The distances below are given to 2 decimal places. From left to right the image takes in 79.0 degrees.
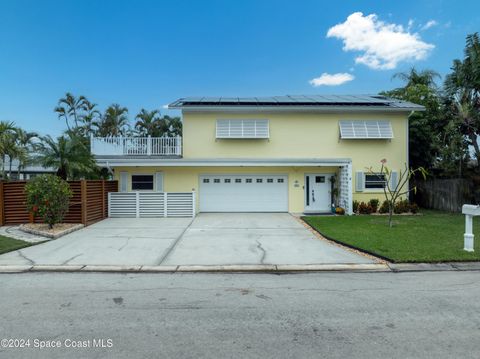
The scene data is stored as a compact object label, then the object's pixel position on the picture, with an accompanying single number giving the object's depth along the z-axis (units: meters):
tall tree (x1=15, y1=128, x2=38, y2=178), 11.59
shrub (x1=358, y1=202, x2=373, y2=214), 14.98
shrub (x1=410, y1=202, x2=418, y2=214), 15.00
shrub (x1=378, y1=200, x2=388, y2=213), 15.12
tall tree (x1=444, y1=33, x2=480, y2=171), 14.33
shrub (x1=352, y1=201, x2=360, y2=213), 15.00
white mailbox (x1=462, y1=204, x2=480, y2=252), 6.78
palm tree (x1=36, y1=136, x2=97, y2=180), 11.45
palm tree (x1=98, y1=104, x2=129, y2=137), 29.27
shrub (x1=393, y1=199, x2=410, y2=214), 15.00
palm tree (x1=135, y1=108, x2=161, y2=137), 29.67
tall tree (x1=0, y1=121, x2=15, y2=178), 11.78
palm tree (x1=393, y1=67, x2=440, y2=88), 24.03
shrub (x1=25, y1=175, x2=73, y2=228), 9.70
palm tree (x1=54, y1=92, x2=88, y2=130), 28.00
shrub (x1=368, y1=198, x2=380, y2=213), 15.13
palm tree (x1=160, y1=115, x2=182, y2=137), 30.61
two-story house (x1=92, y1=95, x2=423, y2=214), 15.64
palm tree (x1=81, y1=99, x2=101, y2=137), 28.58
